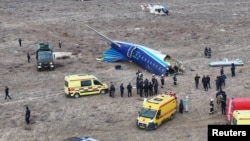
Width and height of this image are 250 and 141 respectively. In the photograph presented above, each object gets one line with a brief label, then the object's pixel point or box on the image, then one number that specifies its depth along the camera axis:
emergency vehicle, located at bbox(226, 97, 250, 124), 30.02
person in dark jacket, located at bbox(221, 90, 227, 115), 31.49
